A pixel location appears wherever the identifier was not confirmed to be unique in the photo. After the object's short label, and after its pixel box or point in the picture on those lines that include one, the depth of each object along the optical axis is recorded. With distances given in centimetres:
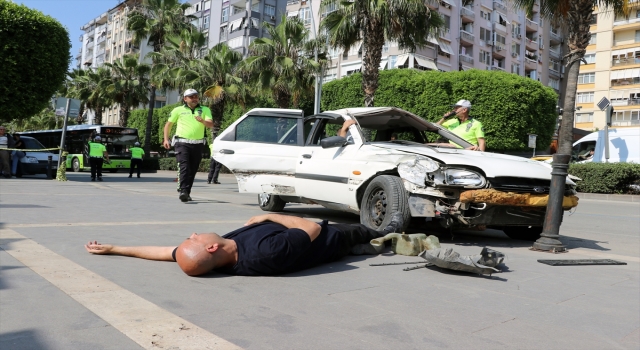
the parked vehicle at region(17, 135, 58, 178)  1817
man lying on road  371
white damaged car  539
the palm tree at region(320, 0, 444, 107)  2033
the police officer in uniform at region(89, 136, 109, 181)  1727
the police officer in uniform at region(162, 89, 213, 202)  934
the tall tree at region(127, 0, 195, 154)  3916
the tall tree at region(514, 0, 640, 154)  1862
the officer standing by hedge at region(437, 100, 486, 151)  800
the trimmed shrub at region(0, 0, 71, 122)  1803
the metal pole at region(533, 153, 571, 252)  539
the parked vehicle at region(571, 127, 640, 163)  2202
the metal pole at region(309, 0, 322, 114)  2032
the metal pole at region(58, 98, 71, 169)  1711
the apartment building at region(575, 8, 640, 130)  5950
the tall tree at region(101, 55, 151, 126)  4485
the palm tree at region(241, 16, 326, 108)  2903
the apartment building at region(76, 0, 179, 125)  7988
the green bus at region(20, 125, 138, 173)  3275
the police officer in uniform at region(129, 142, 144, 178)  2287
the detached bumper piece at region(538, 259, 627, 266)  490
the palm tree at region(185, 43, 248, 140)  3256
